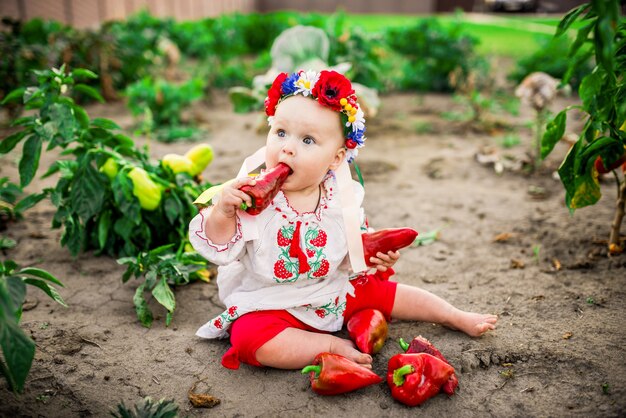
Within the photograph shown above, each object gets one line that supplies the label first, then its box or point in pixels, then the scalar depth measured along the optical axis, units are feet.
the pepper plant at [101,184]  8.30
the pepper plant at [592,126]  7.34
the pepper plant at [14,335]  4.75
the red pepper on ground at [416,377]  6.26
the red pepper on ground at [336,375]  6.31
